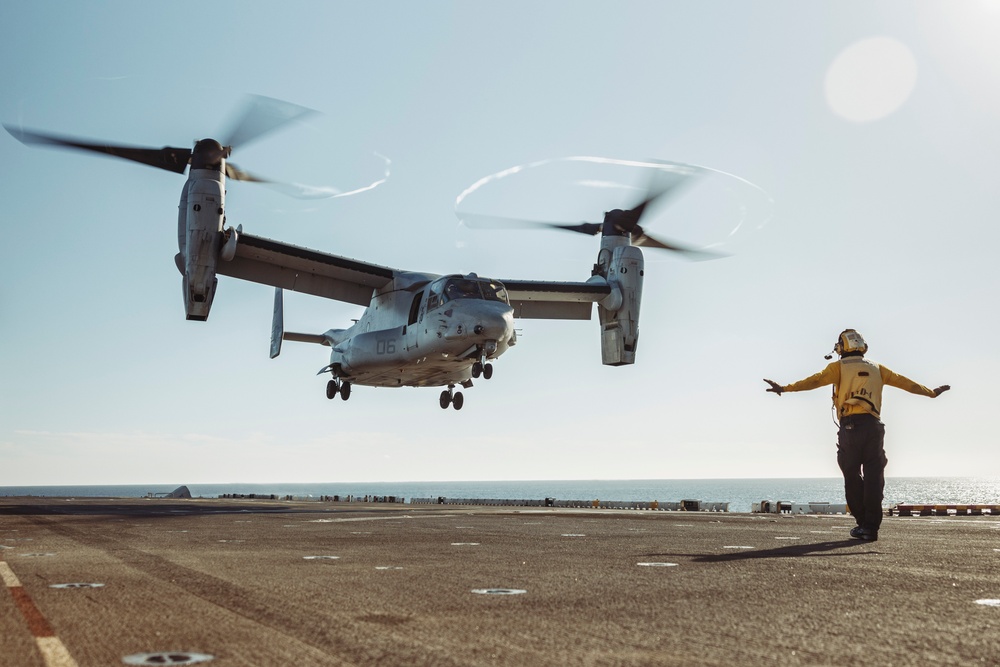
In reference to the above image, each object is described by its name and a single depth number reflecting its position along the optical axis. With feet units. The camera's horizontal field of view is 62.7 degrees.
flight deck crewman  29.17
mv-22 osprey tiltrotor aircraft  82.58
